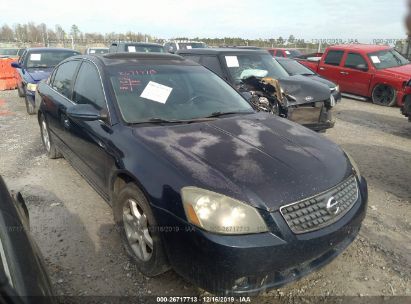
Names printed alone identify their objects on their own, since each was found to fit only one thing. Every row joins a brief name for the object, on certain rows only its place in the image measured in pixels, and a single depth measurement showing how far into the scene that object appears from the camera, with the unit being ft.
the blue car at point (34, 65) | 25.57
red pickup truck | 30.60
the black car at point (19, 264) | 3.51
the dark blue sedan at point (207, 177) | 6.64
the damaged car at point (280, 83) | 19.49
